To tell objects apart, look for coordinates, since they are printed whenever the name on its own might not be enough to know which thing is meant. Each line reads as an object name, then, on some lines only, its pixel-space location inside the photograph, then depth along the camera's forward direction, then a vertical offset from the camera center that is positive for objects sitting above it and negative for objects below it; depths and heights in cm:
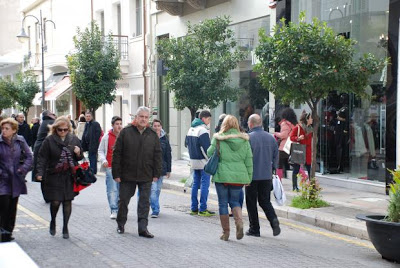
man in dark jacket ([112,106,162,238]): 895 -64
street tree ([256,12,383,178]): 1078 +94
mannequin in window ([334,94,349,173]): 1496 -37
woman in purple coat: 847 -69
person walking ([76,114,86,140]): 2039 -36
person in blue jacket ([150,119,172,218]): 1076 -87
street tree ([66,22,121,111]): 2247 +169
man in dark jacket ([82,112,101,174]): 1712 -55
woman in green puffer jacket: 868 -70
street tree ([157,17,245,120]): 1558 +130
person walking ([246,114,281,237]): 910 -86
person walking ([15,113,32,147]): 2152 -38
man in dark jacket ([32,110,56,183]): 1212 -17
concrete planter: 722 -140
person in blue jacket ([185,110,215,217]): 1095 -66
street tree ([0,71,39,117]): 3356 +154
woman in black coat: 876 -65
